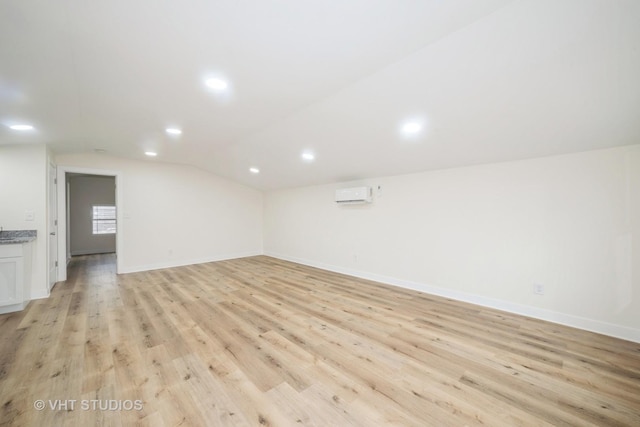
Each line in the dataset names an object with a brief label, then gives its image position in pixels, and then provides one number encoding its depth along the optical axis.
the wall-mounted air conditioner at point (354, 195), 4.48
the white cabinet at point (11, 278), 3.05
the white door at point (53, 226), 4.06
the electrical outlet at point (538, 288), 2.88
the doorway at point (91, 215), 7.45
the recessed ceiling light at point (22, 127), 2.77
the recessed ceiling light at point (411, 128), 2.71
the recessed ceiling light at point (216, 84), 2.05
